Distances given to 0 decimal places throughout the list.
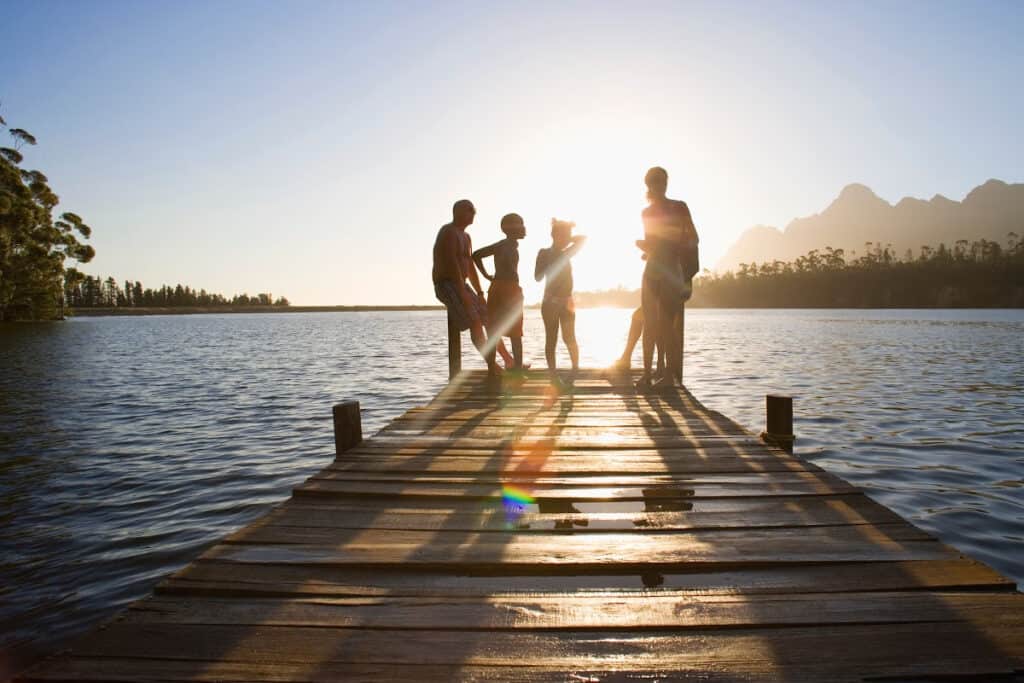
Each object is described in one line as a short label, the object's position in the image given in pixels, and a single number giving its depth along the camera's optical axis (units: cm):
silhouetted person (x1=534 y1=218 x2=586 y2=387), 792
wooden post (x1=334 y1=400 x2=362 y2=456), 555
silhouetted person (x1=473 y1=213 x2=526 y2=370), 788
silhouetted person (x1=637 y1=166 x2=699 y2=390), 725
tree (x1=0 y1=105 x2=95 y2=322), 5019
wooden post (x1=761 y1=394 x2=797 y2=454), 562
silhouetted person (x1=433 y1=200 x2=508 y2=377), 750
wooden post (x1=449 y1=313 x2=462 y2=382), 895
